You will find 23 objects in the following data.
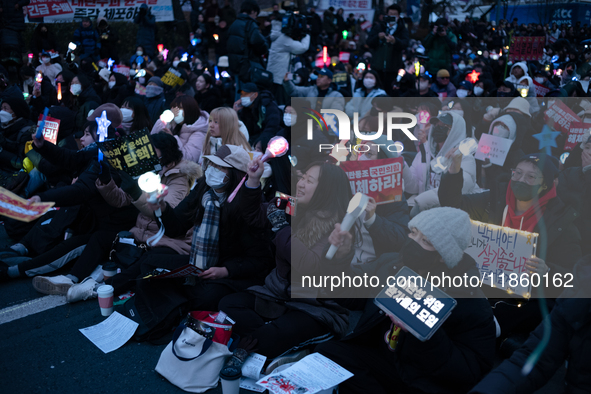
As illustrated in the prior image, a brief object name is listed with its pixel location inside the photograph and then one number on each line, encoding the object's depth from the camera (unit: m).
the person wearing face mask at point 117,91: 8.75
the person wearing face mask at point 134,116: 5.01
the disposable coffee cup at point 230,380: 2.54
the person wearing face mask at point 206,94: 8.30
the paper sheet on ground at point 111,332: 3.23
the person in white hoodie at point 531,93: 6.15
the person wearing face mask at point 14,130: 6.79
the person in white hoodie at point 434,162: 3.95
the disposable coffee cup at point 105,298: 3.54
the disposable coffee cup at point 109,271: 4.00
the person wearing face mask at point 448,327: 2.17
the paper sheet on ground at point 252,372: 2.78
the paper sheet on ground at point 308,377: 2.26
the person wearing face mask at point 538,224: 3.07
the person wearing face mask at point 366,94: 8.02
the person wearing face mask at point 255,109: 6.73
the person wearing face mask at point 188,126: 5.57
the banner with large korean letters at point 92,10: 12.99
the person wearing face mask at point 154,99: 7.52
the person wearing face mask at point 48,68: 10.38
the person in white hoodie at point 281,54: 8.60
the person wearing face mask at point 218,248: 3.33
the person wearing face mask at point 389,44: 9.09
